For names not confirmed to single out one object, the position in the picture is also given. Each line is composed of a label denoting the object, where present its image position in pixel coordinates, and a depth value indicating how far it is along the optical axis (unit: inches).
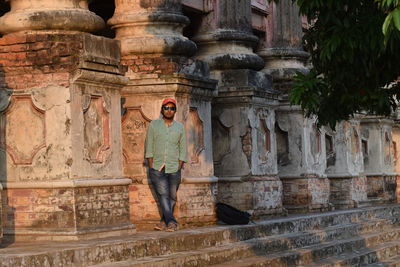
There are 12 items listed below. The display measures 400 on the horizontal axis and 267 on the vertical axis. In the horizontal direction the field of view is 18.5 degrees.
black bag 645.3
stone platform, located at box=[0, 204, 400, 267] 487.5
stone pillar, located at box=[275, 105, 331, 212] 840.9
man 604.7
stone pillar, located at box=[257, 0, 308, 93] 845.2
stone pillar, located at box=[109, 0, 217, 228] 631.2
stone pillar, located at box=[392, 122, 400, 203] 1148.7
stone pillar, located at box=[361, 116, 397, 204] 1045.2
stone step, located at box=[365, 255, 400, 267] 646.4
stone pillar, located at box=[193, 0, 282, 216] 742.5
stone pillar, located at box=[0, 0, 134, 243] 538.9
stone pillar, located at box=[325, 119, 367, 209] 922.7
